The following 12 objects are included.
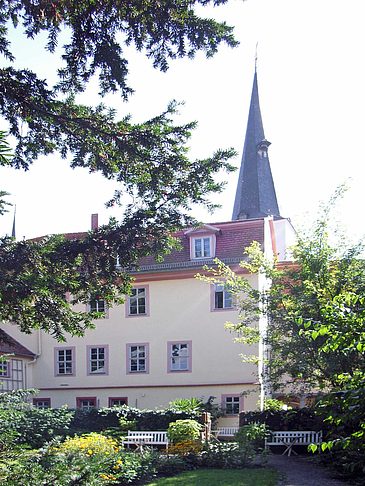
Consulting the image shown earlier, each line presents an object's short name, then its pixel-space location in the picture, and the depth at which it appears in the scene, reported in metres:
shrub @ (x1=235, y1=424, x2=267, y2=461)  13.08
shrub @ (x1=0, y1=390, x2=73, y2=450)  14.43
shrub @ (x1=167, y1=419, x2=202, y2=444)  14.03
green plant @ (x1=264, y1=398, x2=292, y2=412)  17.40
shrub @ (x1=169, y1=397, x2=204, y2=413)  17.59
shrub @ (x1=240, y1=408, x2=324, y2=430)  15.56
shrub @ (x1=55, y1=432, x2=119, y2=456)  10.61
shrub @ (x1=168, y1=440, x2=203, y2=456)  13.16
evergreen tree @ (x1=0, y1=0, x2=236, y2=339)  7.31
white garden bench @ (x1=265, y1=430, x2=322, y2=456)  14.90
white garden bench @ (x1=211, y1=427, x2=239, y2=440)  20.41
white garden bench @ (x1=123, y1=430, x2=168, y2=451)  15.73
